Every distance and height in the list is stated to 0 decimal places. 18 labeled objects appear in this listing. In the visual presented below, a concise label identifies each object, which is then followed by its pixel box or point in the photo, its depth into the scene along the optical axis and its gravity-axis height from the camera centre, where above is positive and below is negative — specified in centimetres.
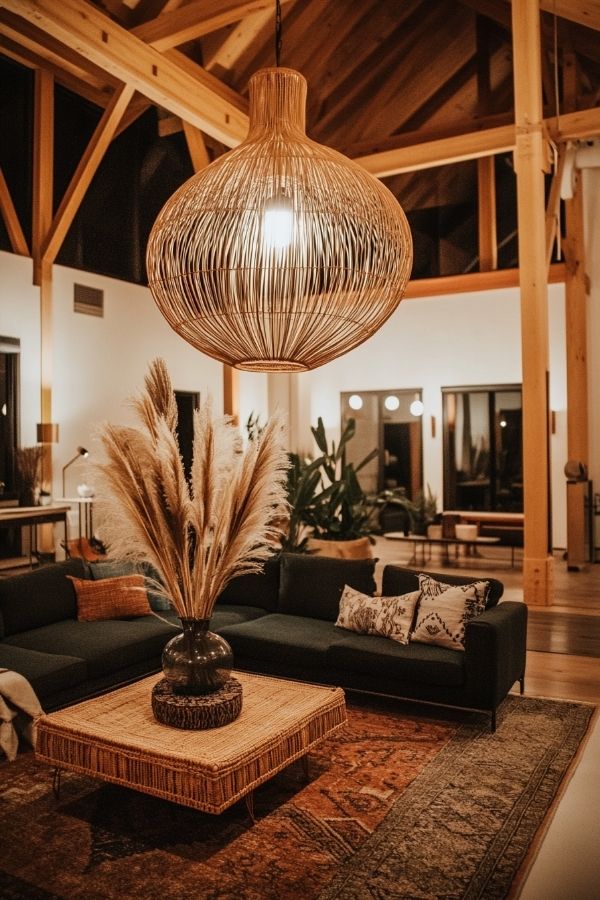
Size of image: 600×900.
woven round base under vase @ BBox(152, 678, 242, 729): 296 -92
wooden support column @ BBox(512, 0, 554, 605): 641 +141
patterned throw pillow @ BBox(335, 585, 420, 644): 416 -80
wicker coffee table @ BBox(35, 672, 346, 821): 270 -101
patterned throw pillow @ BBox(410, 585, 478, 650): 399 -78
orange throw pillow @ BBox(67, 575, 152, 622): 468 -78
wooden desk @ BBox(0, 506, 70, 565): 747 -45
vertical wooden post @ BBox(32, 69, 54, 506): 838 +283
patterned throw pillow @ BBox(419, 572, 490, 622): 406 -66
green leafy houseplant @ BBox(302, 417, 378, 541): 718 -33
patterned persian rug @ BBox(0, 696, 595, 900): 247 -131
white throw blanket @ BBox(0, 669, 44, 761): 340 -103
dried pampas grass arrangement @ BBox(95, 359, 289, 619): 232 -6
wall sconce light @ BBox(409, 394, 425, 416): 1120 +89
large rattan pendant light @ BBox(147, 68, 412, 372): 208 +61
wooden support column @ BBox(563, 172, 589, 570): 907 +132
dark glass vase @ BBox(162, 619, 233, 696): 298 -74
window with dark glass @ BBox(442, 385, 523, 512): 1059 +27
